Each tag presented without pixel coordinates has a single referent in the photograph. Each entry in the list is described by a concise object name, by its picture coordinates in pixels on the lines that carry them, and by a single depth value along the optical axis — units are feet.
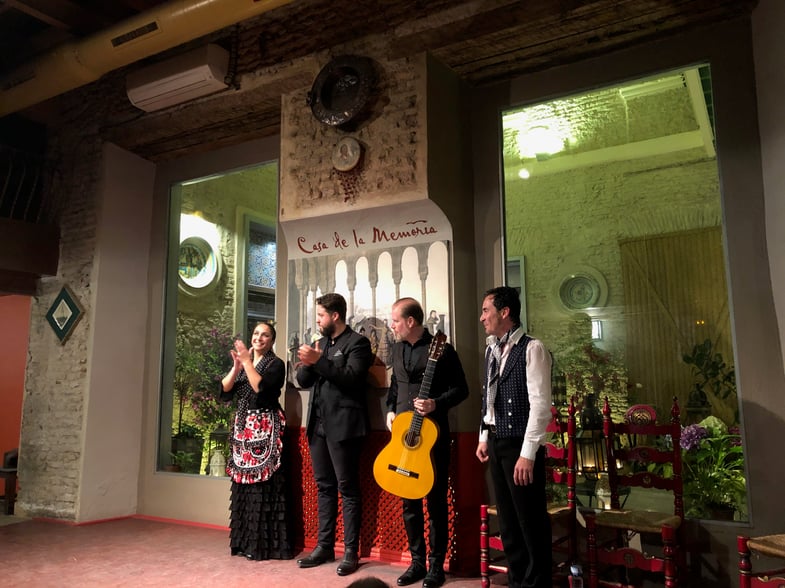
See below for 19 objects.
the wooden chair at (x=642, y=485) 10.21
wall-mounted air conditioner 15.83
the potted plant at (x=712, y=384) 12.14
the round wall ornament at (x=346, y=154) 14.29
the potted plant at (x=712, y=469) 11.76
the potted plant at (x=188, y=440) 18.62
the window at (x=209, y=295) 18.76
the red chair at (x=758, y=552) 8.05
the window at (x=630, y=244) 12.80
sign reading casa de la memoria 13.92
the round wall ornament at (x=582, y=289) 14.87
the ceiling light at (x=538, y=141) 15.61
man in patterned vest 9.86
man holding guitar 11.82
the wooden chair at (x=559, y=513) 11.18
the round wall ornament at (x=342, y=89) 14.17
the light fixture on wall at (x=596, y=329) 14.54
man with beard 13.01
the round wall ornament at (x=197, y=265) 20.12
